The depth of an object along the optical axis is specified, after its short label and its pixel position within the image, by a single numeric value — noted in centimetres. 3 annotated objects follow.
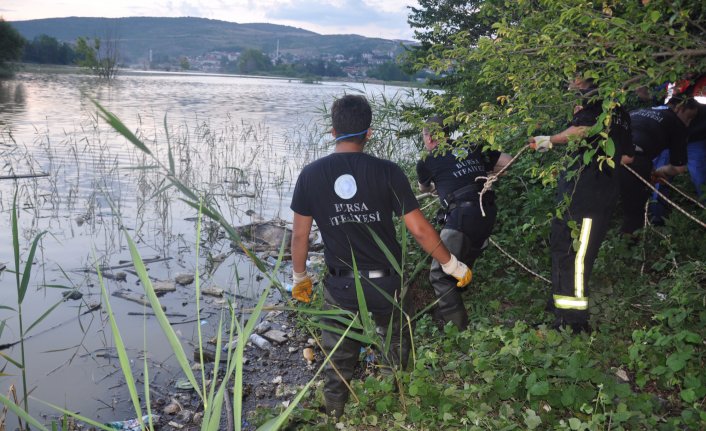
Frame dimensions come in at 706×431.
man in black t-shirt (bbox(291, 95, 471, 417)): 356
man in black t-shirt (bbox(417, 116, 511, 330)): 506
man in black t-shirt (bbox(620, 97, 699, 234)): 577
